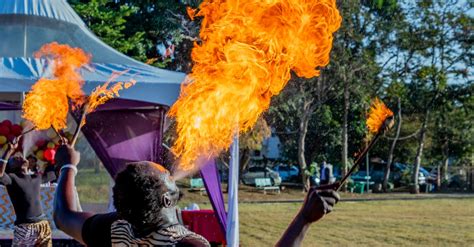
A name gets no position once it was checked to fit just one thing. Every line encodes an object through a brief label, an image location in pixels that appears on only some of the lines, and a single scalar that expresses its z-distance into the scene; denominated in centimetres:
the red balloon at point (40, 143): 1057
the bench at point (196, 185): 2644
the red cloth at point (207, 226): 1082
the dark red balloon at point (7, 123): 1066
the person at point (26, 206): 723
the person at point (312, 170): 3002
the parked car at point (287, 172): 4028
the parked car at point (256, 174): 3489
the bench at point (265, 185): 3044
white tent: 942
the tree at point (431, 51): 3131
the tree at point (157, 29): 2253
